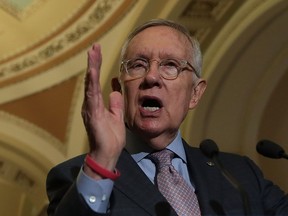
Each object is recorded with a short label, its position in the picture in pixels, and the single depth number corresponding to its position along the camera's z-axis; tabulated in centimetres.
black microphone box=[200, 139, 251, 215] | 162
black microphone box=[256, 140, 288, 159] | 164
